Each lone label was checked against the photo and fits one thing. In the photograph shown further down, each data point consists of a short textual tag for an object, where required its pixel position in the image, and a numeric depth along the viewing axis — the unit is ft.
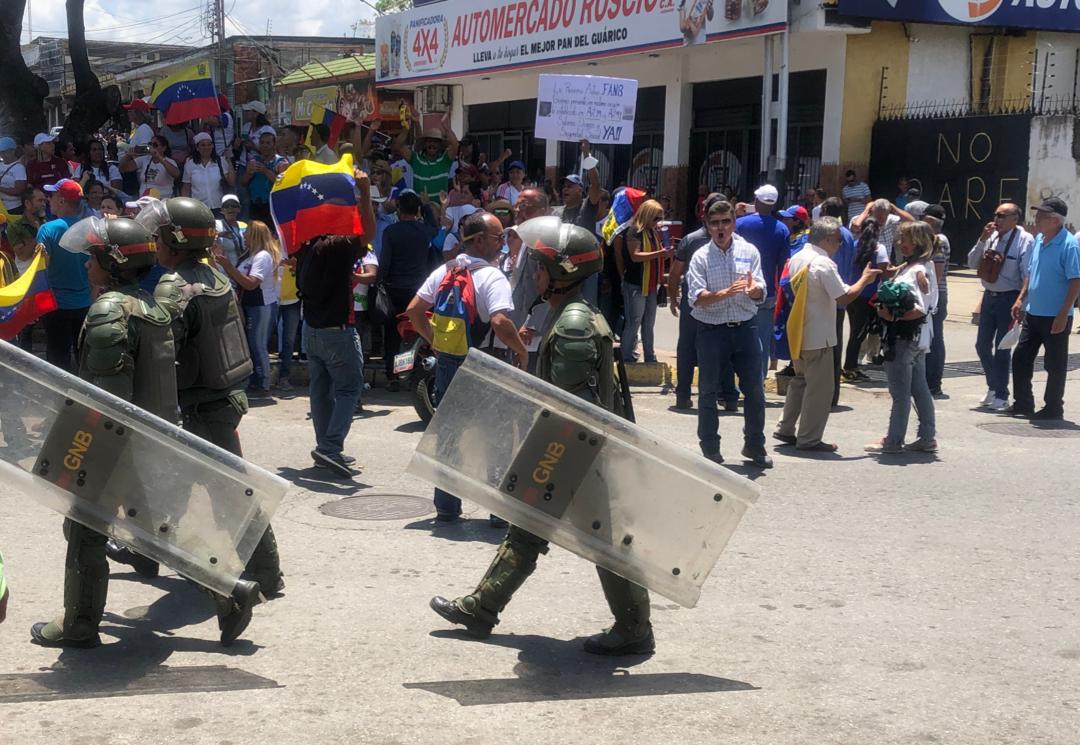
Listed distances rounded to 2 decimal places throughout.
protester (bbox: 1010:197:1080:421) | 33.99
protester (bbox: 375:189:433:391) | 35.76
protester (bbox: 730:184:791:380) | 35.63
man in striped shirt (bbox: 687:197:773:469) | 28.07
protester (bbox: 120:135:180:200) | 48.98
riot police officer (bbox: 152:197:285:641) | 18.28
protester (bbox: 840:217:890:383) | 37.91
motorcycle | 31.30
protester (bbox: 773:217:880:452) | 30.14
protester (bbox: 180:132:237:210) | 48.88
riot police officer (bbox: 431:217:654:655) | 16.51
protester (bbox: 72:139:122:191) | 54.44
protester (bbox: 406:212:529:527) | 23.36
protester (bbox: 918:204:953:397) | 38.21
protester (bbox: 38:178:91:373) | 33.04
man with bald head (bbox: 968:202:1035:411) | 36.68
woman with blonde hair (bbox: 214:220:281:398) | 34.25
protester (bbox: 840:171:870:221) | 72.02
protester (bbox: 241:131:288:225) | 49.06
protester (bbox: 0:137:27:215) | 49.34
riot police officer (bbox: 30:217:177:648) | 16.05
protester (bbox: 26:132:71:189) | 50.26
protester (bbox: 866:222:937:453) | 29.55
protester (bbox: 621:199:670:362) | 38.19
